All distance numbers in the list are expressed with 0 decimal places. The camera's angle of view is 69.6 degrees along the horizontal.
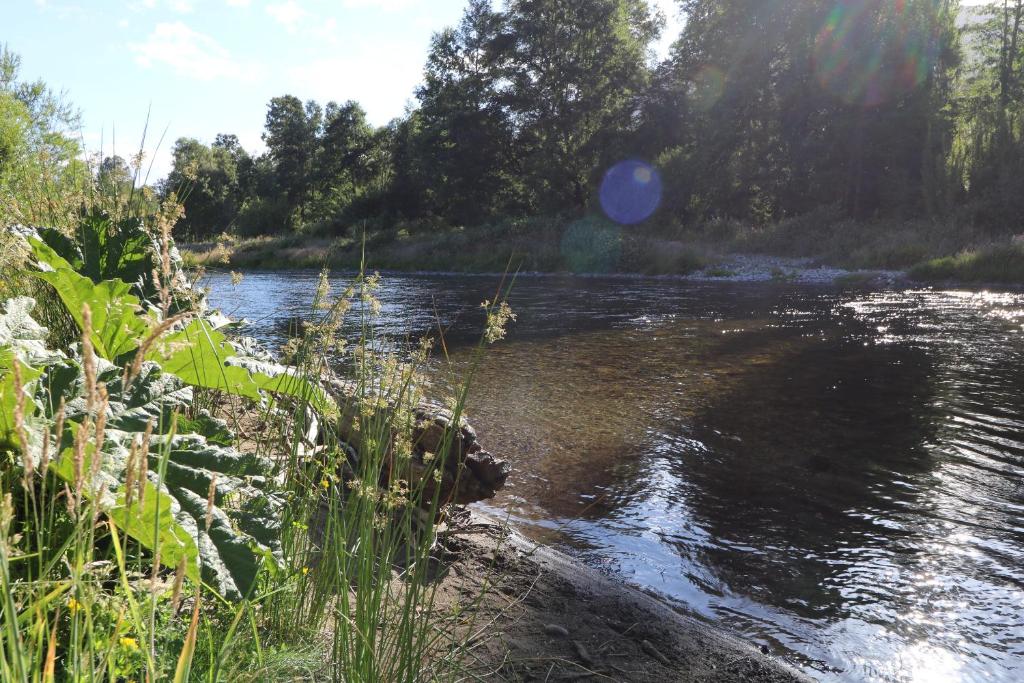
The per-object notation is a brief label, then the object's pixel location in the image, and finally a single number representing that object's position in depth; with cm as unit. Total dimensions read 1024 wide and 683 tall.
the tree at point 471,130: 3788
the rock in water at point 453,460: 375
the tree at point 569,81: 3534
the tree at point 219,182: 5638
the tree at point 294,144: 5738
